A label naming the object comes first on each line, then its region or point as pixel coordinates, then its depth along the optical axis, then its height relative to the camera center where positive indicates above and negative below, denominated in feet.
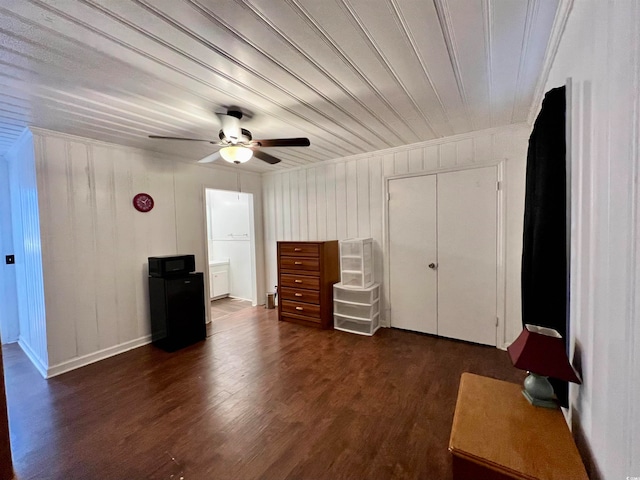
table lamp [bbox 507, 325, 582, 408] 3.73 -1.95
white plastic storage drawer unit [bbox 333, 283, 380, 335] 11.82 -3.69
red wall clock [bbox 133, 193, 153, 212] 11.04 +1.36
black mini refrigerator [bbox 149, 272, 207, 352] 10.53 -3.08
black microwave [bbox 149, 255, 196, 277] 10.70 -1.28
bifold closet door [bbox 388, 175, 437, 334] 11.30 -1.08
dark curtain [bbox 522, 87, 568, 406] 4.36 -0.02
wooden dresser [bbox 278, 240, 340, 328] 12.62 -2.44
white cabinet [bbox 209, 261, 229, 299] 17.54 -3.07
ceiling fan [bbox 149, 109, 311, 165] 7.55 +2.55
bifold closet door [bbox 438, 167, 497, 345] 10.10 -1.10
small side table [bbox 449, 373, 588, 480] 3.13 -2.79
